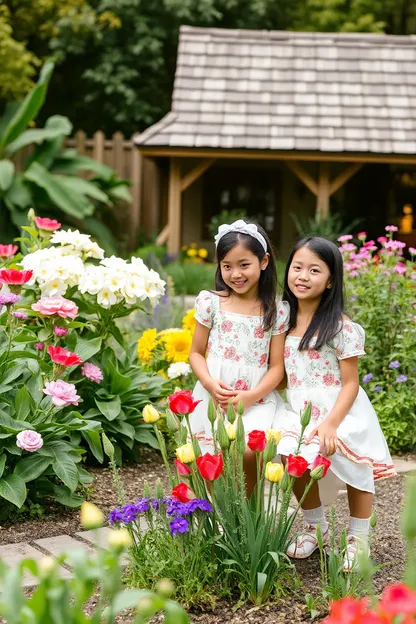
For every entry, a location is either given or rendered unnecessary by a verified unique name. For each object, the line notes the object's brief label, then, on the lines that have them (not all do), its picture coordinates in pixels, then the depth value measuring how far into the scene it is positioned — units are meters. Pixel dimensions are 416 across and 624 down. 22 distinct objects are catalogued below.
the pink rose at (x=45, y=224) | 3.87
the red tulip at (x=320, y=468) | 2.31
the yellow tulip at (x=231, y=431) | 2.35
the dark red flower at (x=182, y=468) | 2.38
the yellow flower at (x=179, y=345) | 4.38
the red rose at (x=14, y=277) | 3.17
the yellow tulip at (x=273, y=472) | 2.25
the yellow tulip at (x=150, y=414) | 2.41
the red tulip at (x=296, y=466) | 2.31
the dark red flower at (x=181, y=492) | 2.35
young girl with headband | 3.01
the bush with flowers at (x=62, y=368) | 3.20
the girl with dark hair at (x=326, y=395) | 2.84
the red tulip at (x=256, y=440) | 2.42
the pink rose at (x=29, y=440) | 3.02
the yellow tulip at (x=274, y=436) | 2.36
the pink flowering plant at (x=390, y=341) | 4.64
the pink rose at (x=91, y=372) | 3.64
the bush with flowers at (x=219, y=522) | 2.37
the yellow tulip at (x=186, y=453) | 2.29
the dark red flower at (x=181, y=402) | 2.42
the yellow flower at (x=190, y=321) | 4.53
